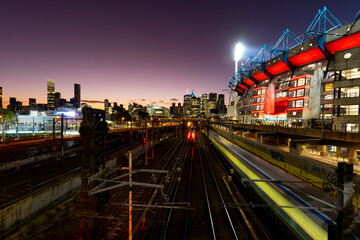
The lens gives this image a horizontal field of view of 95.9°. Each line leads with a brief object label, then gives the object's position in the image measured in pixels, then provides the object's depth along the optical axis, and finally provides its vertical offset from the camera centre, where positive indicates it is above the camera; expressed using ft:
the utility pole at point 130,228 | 27.04 -18.87
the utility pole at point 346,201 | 15.44 -7.77
